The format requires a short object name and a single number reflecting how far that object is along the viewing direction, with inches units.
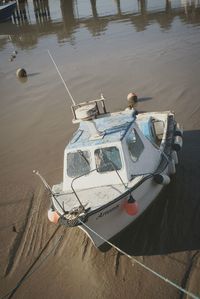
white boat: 329.6
